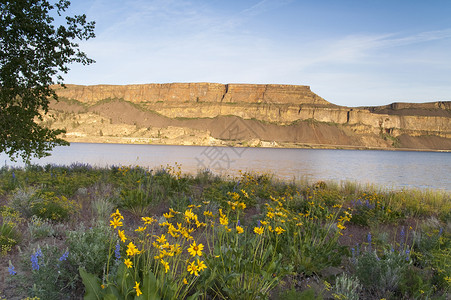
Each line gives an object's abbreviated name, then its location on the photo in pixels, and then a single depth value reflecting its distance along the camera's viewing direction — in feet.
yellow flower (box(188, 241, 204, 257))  6.26
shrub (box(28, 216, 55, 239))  12.30
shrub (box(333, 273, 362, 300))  8.69
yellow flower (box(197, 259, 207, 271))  6.39
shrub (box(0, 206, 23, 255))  10.79
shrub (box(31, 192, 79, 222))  15.55
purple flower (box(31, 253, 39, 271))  7.68
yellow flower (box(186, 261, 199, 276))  6.41
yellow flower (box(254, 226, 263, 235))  8.26
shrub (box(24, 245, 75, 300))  8.00
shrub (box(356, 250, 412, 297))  10.52
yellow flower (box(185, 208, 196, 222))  7.20
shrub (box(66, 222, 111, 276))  9.32
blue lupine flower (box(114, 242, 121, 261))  8.58
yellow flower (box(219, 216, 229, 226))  7.91
